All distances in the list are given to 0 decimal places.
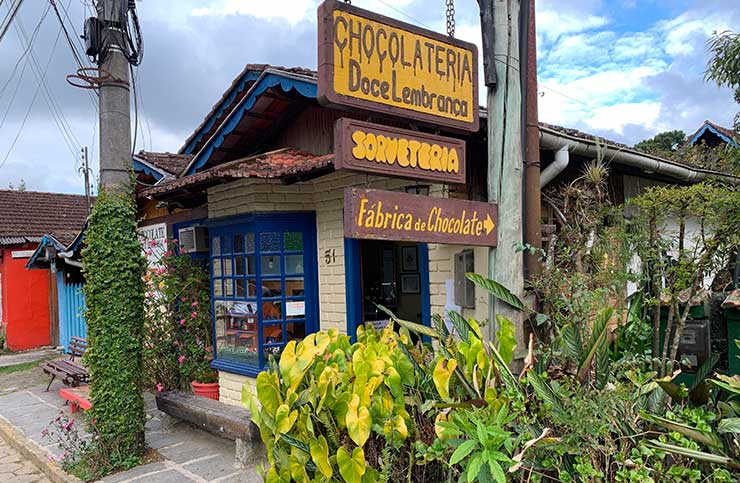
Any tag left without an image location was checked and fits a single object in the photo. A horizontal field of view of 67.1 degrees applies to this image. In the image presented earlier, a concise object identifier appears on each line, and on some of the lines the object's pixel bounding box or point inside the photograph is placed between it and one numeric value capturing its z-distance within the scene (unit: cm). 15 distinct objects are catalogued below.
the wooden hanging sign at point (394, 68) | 298
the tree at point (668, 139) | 3077
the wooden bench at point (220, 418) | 536
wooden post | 355
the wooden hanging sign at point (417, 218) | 297
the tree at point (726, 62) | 638
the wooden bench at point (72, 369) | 845
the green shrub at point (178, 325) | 748
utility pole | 564
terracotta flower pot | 711
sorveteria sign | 300
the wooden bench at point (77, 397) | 708
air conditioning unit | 767
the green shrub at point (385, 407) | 287
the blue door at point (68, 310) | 1321
